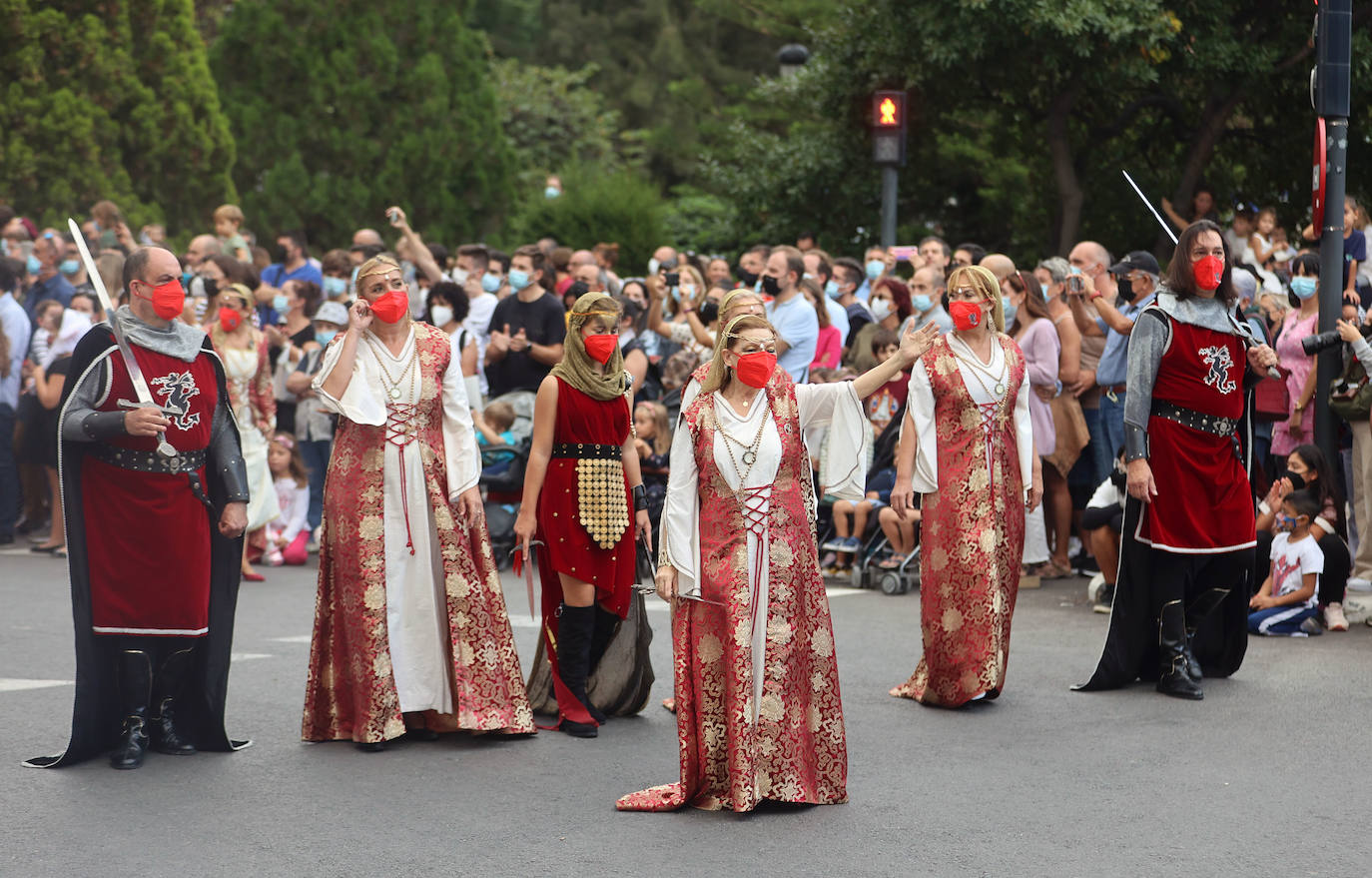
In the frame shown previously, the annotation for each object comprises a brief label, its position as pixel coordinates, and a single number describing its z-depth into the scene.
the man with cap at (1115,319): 10.73
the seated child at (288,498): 13.34
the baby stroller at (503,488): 12.50
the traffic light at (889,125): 15.81
